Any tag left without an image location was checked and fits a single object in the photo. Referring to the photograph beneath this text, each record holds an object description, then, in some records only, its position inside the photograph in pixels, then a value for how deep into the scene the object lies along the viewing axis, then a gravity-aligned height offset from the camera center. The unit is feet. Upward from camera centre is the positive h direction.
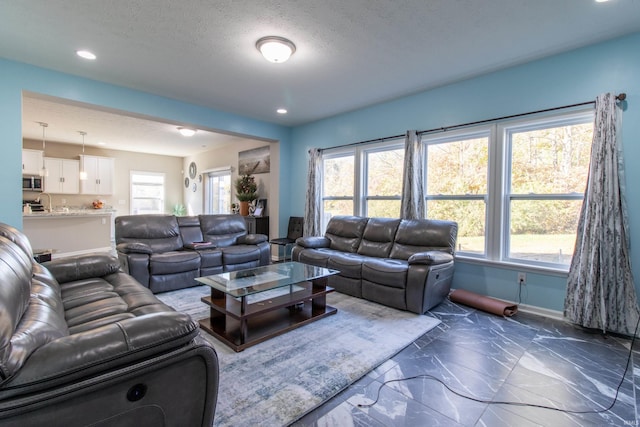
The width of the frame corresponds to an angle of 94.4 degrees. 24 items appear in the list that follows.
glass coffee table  7.89 -2.73
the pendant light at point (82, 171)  20.77 +2.97
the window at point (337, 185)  16.79 +1.50
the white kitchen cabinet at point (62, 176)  23.28 +2.51
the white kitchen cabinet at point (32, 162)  22.09 +3.41
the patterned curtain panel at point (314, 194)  17.61 +0.96
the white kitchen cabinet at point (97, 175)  24.88 +2.84
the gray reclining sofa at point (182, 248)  12.10 -1.88
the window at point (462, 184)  11.94 +1.20
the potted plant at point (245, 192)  20.04 +1.19
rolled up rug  10.09 -3.23
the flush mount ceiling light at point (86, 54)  9.87 +5.20
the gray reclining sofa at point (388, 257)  10.11 -1.91
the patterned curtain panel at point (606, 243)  8.55 -0.87
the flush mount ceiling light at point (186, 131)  18.81 +5.00
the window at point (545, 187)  9.85 +0.92
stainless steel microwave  22.35 +1.79
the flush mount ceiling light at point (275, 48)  8.91 +4.95
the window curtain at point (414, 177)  13.19 +1.53
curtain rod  8.84 +3.51
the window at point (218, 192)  25.81 +1.58
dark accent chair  18.12 -1.27
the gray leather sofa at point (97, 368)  2.85 -1.77
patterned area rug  5.53 -3.61
